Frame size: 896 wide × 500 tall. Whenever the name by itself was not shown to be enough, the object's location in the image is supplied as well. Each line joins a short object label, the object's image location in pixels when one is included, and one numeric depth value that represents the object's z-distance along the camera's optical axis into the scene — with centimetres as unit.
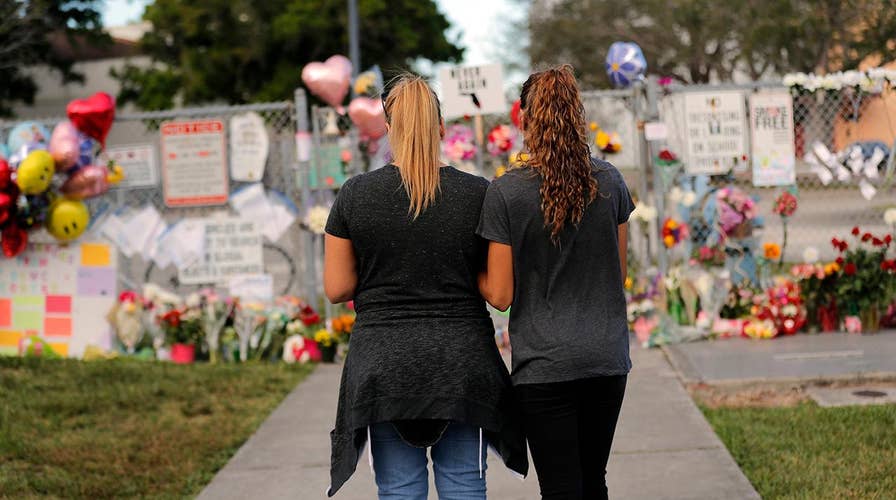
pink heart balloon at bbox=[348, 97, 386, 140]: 858
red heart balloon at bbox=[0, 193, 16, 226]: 816
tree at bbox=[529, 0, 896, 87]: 2625
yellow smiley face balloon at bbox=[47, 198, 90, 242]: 856
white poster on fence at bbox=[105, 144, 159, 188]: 881
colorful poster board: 884
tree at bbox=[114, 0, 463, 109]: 3019
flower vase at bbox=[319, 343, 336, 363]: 849
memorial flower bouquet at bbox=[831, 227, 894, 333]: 812
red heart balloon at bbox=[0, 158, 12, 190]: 817
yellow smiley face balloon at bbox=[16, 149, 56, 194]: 814
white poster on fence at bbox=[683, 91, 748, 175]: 862
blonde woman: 317
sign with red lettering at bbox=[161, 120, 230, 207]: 875
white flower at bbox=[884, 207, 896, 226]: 824
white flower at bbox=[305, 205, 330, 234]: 856
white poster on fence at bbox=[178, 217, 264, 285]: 882
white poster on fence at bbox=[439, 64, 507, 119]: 881
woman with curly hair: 317
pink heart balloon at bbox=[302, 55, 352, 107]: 890
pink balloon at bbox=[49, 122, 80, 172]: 841
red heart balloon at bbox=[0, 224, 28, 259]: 855
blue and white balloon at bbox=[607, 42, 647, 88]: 894
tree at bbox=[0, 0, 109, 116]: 2383
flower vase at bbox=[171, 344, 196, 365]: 861
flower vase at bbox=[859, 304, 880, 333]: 813
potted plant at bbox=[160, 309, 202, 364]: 860
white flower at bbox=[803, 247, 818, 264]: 827
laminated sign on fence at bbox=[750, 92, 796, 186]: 859
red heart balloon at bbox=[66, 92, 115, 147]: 851
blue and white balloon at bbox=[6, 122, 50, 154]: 850
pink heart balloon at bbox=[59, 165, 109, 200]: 852
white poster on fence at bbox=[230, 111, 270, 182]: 872
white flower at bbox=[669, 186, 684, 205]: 866
